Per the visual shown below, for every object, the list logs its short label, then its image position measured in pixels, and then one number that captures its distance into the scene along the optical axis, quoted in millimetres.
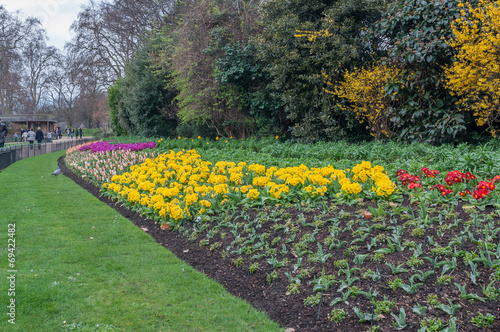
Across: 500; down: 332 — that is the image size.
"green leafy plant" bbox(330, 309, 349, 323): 2821
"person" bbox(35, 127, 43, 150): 23078
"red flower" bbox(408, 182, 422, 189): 4275
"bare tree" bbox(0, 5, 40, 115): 36375
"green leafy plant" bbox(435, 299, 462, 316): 2584
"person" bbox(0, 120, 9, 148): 14414
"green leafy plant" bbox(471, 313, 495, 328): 2457
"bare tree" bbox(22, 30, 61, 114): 39875
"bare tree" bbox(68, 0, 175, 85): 25656
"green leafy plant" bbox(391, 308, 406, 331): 2592
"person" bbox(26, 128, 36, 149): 21808
